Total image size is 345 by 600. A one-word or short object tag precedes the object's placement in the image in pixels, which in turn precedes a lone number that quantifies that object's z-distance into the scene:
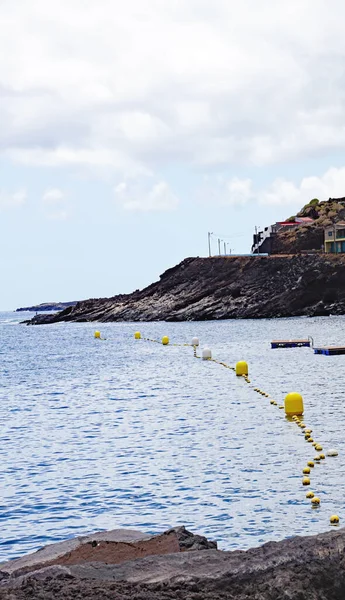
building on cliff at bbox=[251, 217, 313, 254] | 180.75
